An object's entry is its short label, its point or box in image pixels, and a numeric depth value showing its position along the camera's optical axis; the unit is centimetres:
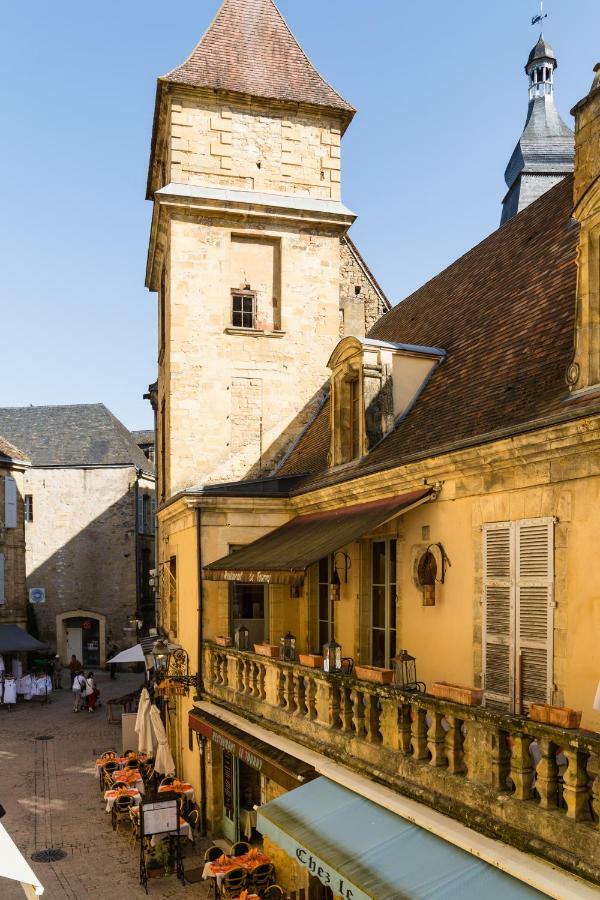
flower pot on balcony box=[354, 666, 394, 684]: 805
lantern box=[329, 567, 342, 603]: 1159
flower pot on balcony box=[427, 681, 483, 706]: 676
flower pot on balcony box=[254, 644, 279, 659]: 1080
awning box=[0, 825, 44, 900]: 627
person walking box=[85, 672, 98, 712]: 2431
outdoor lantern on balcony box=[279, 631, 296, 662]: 1072
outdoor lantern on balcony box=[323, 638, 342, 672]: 900
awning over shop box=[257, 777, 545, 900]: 585
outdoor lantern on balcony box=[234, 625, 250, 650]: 1203
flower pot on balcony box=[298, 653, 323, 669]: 945
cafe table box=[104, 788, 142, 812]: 1416
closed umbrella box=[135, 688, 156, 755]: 1481
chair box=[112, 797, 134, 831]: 1413
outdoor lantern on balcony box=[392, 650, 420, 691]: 787
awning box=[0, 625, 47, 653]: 2794
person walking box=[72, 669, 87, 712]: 2444
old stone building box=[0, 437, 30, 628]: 2962
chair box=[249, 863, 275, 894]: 1034
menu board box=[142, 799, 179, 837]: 1191
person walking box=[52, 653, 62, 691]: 2999
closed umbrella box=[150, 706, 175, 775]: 1460
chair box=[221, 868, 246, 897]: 1024
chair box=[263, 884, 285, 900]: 1009
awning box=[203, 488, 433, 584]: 918
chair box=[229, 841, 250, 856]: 1112
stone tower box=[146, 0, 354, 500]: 1537
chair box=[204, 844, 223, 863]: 1106
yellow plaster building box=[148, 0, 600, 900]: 653
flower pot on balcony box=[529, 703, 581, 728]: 568
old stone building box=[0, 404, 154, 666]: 3328
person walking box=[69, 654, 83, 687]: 2921
